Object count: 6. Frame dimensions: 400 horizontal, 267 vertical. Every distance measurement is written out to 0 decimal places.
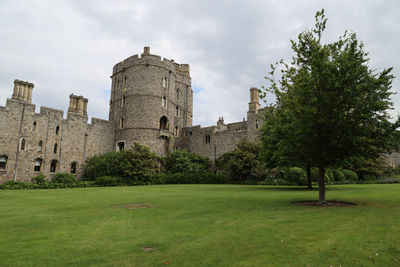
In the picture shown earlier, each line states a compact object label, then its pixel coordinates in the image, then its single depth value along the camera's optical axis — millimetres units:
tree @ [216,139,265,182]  30156
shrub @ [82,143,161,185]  29516
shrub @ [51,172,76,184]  28488
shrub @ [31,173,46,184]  27556
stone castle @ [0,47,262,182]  29219
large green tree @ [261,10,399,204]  11156
